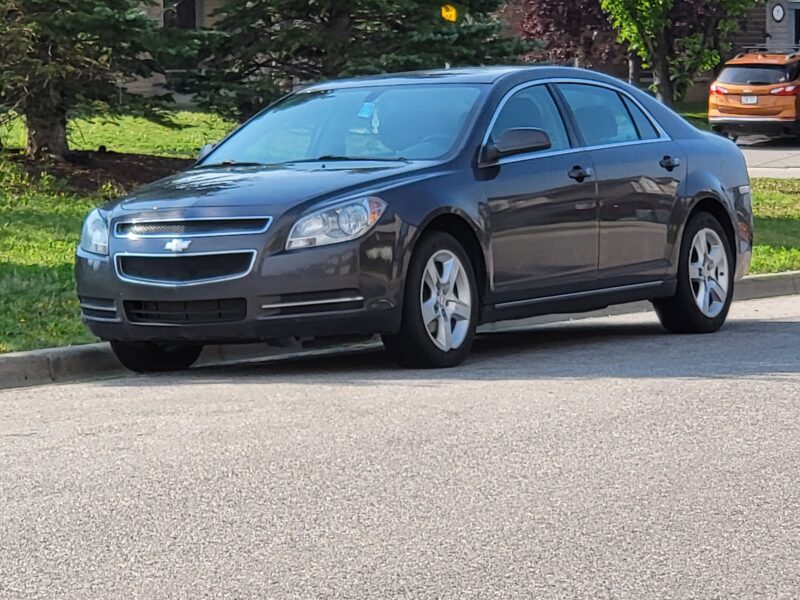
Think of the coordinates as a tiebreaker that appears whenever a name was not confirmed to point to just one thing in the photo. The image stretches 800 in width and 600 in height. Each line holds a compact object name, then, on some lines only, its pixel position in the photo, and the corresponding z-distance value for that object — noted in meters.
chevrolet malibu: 9.08
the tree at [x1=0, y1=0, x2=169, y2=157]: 16.97
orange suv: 35.28
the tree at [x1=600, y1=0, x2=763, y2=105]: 26.67
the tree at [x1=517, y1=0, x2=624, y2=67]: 43.75
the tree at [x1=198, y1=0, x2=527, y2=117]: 18.44
